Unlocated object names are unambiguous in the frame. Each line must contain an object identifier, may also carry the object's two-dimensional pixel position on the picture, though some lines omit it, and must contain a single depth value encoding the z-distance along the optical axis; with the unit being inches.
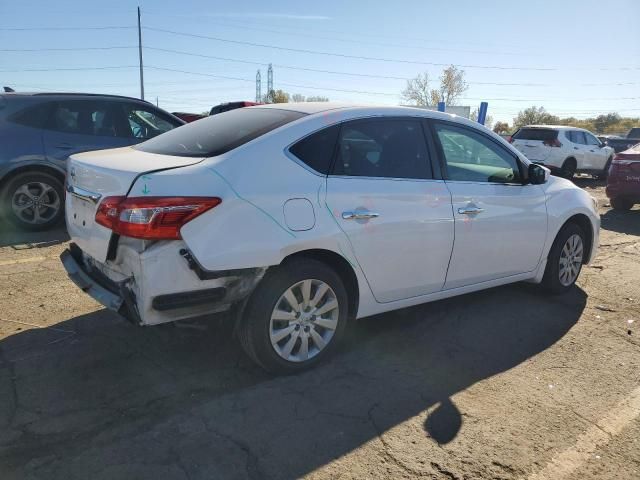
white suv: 593.6
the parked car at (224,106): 596.9
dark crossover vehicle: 242.8
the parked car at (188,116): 574.6
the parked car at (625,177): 378.3
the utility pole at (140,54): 1560.0
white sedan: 107.3
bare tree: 2714.1
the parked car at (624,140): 948.6
